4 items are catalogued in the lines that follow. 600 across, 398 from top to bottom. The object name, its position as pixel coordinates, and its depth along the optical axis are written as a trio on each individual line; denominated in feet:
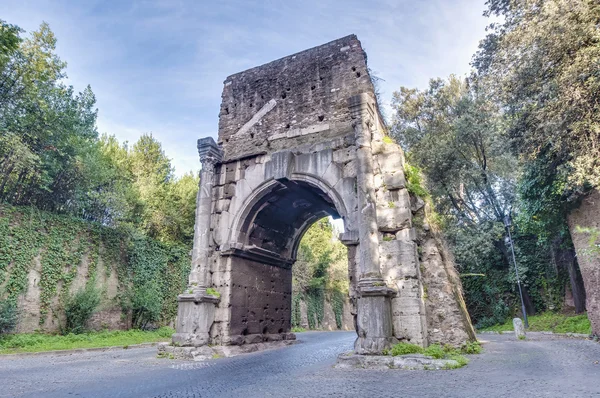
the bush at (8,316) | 34.32
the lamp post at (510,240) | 51.46
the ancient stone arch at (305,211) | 24.96
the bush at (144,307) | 48.49
